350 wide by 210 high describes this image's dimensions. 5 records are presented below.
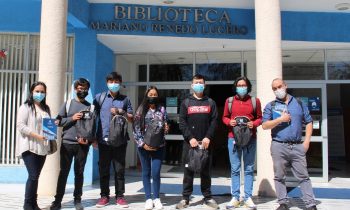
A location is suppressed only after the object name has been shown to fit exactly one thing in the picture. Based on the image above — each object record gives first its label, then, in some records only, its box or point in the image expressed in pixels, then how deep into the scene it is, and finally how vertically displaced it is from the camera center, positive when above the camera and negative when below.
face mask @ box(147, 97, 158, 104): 5.83 +0.42
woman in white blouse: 5.18 -0.19
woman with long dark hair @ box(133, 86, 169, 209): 5.78 -0.22
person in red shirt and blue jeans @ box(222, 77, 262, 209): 5.77 -0.16
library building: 6.84 +1.78
